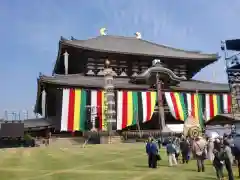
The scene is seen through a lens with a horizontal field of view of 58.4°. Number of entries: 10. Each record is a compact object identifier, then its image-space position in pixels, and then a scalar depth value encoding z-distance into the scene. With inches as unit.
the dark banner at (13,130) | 1174.6
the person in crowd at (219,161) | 290.6
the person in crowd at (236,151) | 316.7
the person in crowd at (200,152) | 367.2
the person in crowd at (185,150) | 455.4
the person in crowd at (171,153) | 429.0
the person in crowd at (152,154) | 409.7
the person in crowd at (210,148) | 395.2
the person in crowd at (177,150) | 454.4
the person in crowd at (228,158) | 281.7
